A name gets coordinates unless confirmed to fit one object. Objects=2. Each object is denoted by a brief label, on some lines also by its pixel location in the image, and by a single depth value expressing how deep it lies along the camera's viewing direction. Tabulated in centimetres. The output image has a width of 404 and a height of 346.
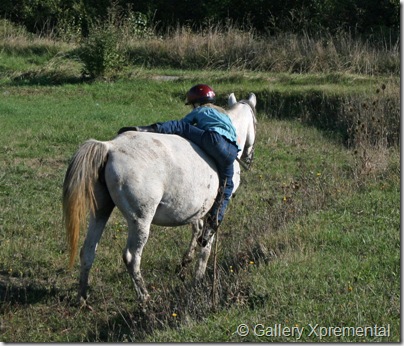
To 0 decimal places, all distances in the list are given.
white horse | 1427
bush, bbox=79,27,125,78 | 4169
